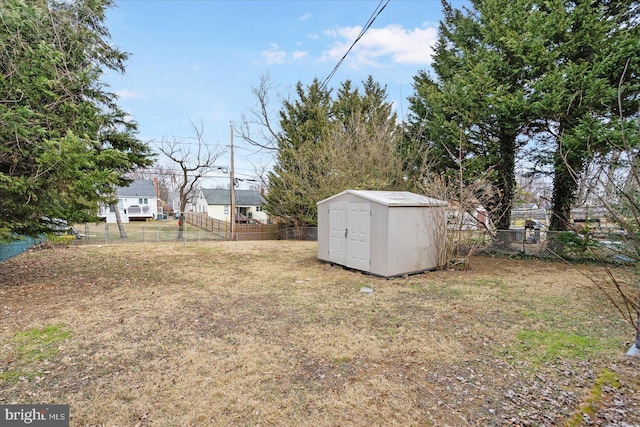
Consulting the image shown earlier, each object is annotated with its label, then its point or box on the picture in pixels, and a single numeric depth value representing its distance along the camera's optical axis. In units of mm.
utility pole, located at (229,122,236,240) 16903
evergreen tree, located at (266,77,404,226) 12229
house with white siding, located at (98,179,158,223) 30953
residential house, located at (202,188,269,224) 31408
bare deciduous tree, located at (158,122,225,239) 17406
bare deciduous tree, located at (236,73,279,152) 19078
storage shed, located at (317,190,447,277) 6633
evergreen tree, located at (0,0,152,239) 4344
